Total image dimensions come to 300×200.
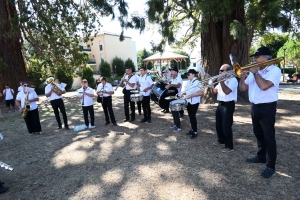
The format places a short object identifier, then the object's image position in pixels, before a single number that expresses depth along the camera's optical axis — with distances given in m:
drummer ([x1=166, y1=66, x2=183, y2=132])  6.56
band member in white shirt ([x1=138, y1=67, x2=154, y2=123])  7.73
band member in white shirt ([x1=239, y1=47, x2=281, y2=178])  3.57
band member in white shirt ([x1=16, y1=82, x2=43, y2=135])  7.33
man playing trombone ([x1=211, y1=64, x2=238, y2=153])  4.60
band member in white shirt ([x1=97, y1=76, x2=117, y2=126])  7.75
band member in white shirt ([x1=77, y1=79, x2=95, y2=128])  7.64
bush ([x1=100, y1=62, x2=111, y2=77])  42.12
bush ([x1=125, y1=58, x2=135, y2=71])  47.82
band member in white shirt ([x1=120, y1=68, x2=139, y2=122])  7.87
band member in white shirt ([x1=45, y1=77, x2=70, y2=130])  7.61
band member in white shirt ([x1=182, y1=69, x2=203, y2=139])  5.55
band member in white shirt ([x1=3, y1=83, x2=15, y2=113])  13.25
